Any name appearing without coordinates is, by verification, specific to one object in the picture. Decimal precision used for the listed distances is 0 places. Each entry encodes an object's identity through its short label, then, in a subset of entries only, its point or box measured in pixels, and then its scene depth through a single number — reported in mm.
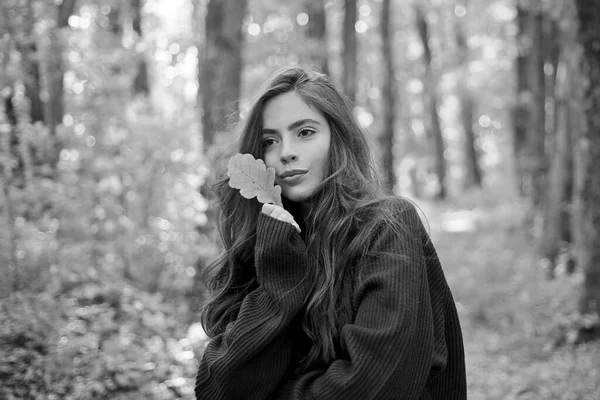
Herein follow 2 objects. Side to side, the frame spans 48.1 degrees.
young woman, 2326
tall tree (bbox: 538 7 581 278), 10125
